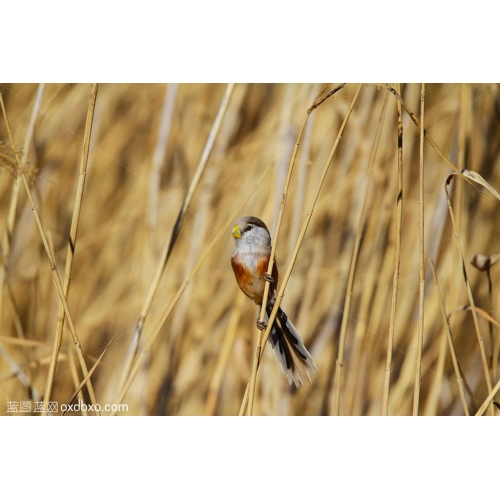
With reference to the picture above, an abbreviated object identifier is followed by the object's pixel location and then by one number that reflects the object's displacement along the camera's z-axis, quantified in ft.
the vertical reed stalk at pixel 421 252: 32.86
